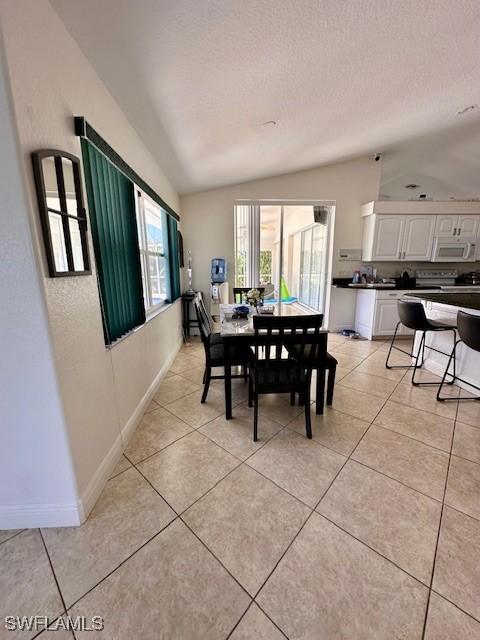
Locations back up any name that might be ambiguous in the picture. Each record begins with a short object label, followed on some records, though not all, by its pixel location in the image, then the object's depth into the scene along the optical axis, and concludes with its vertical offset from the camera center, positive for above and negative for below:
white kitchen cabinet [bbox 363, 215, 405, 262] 4.15 +0.50
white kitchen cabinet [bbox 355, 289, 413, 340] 4.05 -0.71
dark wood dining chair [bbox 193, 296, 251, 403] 2.23 -0.76
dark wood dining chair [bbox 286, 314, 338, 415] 2.12 -0.90
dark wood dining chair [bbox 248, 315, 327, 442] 1.72 -0.72
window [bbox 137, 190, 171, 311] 2.52 +0.21
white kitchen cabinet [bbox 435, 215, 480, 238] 4.14 +0.67
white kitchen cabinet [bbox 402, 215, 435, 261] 4.16 +0.50
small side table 4.15 -0.71
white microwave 4.21 +0.29
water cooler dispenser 4.23 -0.20
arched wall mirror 1.05 +0.26
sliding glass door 4.74 +0.44
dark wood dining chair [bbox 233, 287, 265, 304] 3.63 -0.35
